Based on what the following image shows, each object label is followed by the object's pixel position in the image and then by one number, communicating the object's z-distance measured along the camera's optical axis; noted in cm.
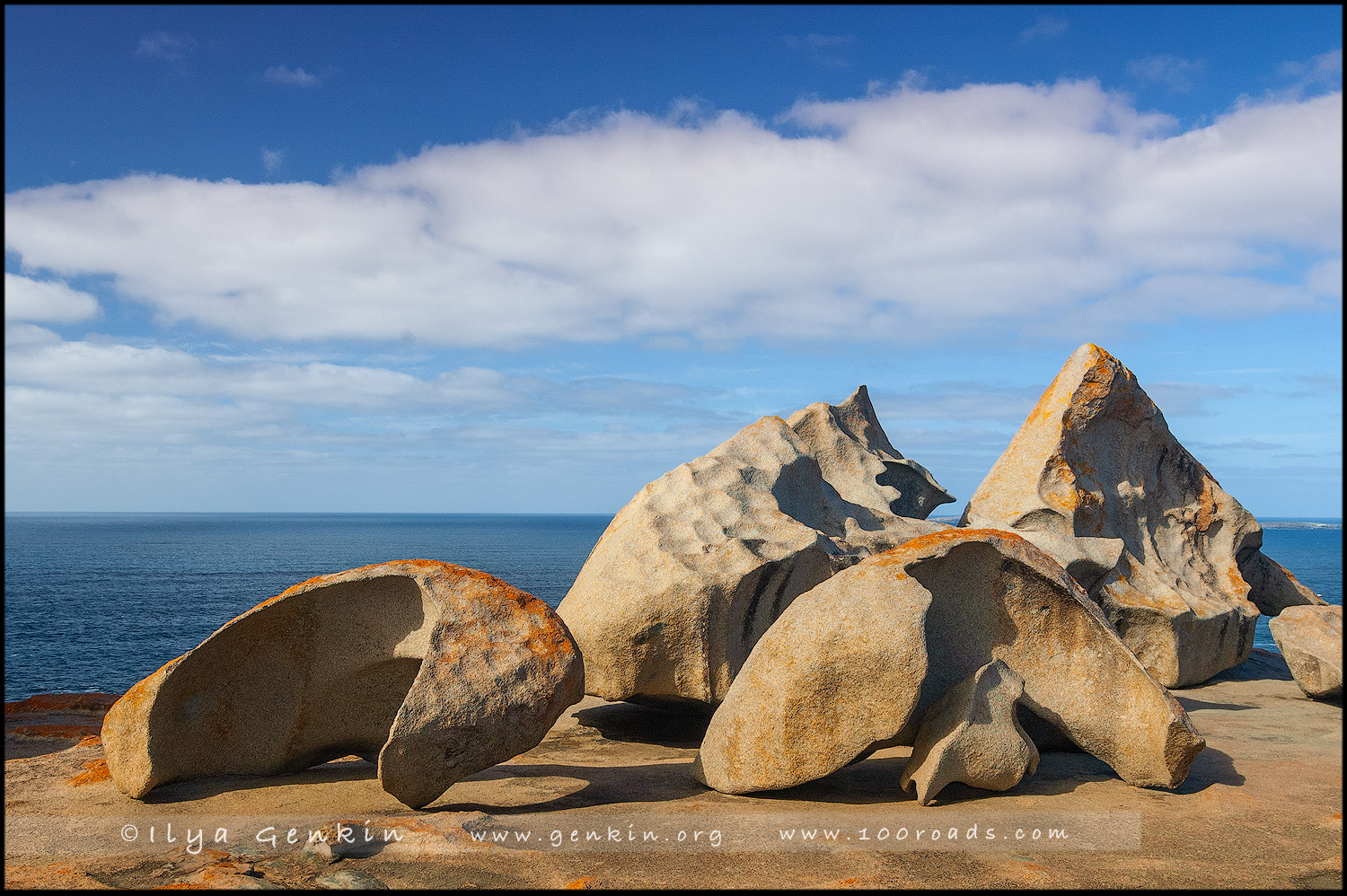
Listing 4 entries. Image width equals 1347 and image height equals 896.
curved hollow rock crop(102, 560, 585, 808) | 623
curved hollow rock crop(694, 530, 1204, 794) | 646
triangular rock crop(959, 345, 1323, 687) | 1191
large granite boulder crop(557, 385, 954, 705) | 840
